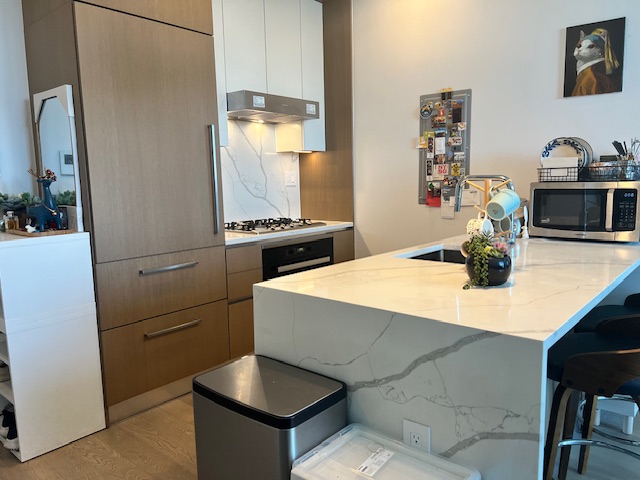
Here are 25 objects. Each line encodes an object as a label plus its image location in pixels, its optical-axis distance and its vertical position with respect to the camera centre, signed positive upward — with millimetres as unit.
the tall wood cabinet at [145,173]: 2377 +61
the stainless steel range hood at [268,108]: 3174 +514
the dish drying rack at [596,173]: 2469 +2
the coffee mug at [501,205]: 1830 -114
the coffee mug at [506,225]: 2031 -212
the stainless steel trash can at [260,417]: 1299 -675
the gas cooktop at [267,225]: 3354 -331
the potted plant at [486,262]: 1590 -288
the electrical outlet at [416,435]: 1340 -732
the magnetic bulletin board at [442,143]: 3373 +244
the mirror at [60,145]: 2377 +216
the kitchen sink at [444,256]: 2496 -418
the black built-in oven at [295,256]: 3295 -549
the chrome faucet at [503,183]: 2043 -74
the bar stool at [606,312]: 2068 -631
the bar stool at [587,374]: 1302 -608
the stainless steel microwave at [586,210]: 2430 -199
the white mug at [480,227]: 1713 -185
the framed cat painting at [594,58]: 2746 +674
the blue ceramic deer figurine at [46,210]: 2383 -113
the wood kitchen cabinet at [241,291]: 3088 -716
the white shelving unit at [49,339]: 2172 -727
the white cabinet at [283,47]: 3553 +1017
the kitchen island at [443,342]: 1157 -460
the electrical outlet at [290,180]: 4203 +6
